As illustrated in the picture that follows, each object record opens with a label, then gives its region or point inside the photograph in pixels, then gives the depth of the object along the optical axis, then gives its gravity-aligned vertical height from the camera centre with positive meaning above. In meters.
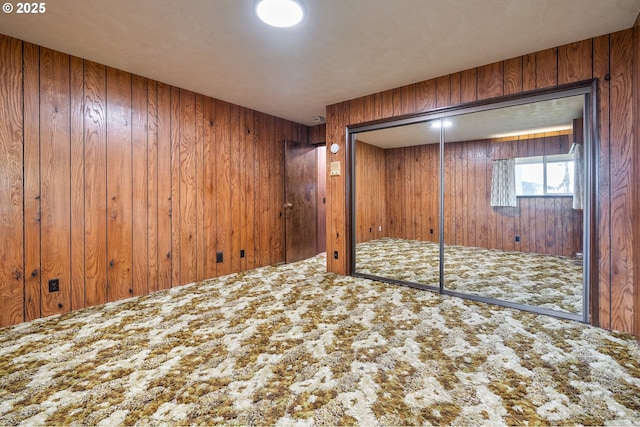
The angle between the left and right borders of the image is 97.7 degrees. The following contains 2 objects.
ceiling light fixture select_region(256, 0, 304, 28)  1.92 +1.43
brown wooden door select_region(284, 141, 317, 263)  4.77 +0.19
